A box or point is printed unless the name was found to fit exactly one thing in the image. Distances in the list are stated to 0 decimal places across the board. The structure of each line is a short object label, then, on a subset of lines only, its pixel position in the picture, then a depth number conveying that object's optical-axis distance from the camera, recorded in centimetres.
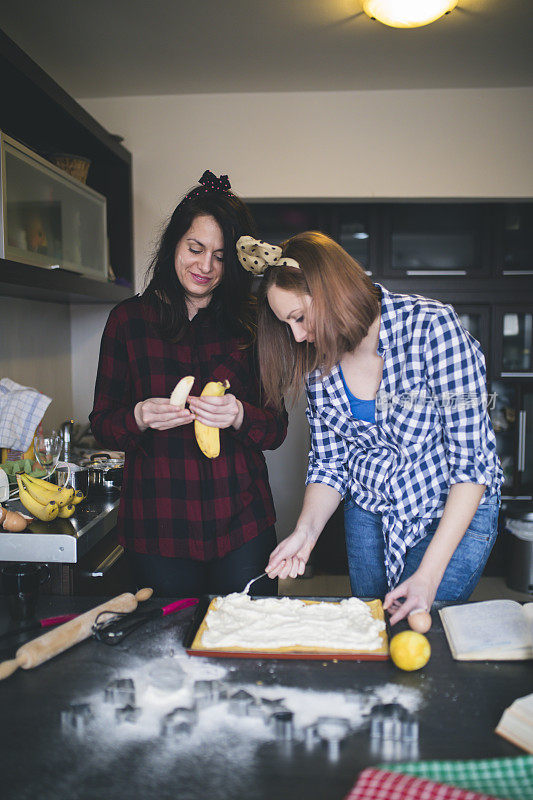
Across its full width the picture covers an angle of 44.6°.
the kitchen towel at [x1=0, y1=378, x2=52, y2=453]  240
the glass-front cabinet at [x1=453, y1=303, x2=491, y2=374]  374
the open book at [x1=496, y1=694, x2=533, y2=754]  82
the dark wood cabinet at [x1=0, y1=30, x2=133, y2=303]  211
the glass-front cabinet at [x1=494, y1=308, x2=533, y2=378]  376
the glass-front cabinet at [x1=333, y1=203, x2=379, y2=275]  383
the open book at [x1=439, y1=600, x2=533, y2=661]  104
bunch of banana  189
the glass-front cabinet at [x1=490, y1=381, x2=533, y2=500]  372
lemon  99
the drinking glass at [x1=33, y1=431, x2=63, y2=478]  207
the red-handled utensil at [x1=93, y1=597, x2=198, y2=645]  111
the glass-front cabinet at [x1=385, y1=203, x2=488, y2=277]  380
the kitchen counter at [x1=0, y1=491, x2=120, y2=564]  178
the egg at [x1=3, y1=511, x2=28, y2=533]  179
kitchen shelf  206
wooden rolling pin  101
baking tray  104
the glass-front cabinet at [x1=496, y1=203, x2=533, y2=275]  376
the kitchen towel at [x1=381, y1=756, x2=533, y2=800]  74
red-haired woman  129
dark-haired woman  155
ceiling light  223
